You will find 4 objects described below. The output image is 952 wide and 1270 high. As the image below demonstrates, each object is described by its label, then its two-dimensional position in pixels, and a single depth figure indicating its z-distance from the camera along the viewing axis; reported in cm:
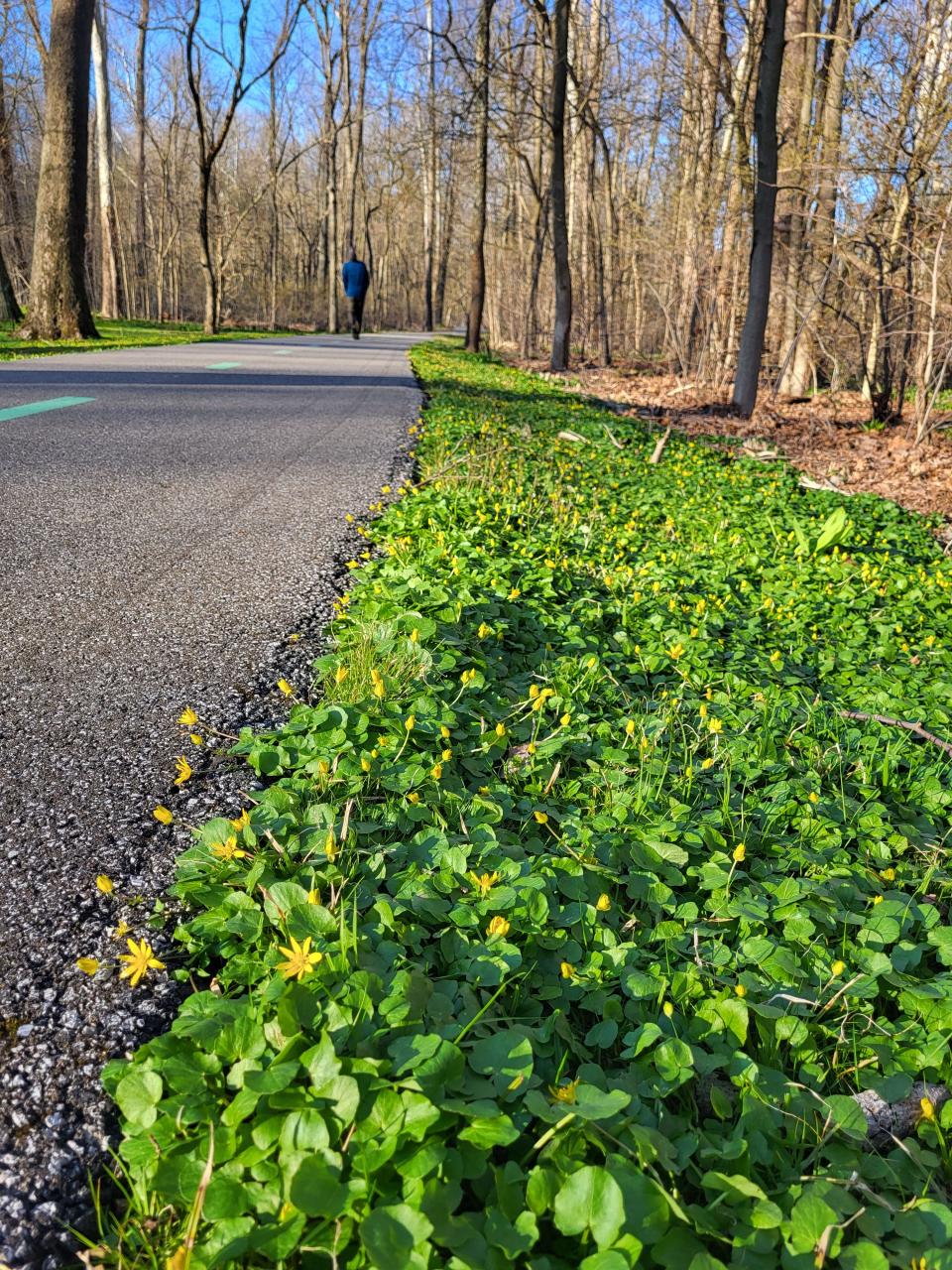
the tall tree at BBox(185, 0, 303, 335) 2078
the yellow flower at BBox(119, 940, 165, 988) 151
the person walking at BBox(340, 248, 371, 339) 2064
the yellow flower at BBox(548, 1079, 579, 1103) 140
